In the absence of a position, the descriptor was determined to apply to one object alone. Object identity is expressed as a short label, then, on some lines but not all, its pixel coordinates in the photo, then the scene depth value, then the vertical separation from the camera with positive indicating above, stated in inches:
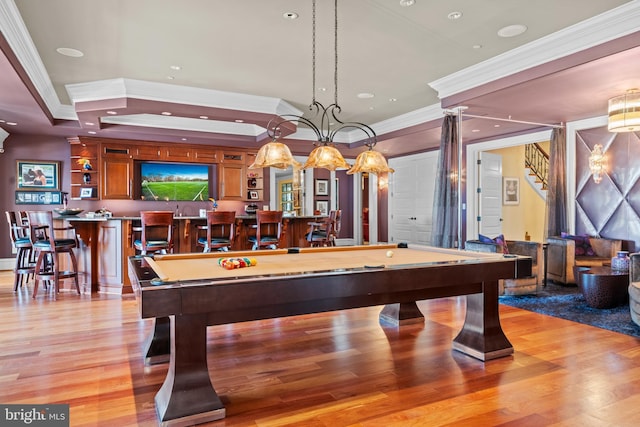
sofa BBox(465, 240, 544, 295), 191.3 -30.1
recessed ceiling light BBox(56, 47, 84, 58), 173.8 +70.4
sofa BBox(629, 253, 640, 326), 140.5 -26.6
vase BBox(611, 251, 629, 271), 184.5 -23.6
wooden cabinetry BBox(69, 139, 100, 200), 310.2 +32.5
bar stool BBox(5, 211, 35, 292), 209.5 -21.0
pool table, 79.9 -17.3
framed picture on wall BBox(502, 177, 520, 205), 335.6 +17.6
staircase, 346.9 +39.7
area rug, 149.4 -41.4
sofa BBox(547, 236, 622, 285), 217.6 -24.4
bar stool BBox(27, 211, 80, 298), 195.3 -16.9
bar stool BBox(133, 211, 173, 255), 195.9 -11.0
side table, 168.6 -32.3
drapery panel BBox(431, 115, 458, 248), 215.8 +12.2
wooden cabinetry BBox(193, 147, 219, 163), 345.7 +49.6
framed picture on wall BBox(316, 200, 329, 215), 443.5 +6.6
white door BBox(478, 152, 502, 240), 317.7 +13.6
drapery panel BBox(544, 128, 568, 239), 251.1 +14.2
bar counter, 205.6 -19.9
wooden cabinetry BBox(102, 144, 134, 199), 317.1 +33.0
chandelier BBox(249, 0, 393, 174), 121.3 +16.3
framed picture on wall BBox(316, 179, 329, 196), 442.7 +27.6
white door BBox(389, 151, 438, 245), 362.9 +13.9
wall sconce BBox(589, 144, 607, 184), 238.7 +28.8
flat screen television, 339.0 +26.7
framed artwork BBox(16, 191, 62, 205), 304.7 +11.1
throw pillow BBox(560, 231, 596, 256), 229.3 -19.2
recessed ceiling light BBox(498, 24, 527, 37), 151.6 +69.7
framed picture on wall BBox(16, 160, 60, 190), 303.4 +28.8
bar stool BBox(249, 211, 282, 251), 227.6 -10.8
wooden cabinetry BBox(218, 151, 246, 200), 353.7 +32.4
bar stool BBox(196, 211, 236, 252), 211.4 -11.4
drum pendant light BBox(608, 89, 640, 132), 178.5 +45.0
